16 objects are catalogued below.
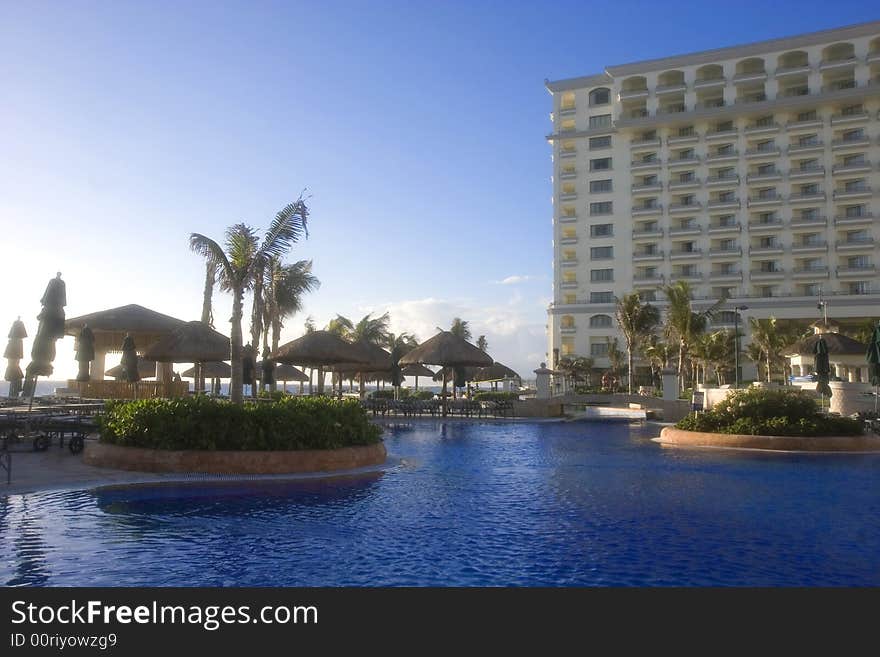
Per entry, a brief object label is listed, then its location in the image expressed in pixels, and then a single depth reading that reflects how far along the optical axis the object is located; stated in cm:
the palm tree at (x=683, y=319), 4128
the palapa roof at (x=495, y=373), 3800
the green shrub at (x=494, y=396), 3850
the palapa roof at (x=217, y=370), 3109
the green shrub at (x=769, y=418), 1662
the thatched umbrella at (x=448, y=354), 2677
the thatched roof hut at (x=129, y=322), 1909
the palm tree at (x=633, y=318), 4353
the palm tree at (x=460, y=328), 7149
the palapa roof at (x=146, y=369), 3069
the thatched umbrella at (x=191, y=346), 1853
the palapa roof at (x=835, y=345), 3103
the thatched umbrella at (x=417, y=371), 4000
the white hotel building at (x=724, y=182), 5966
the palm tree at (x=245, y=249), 1545
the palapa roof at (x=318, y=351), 2297
